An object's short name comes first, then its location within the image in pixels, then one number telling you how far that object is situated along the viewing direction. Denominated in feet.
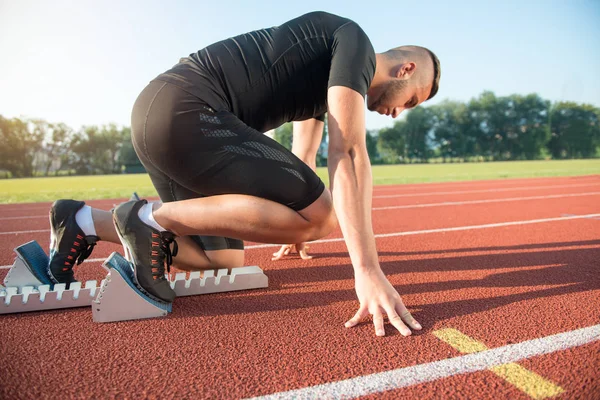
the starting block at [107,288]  6.73
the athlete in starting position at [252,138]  6.43
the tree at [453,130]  197.52
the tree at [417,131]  192.85
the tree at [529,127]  190.19
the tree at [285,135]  97.24
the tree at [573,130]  182.70
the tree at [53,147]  123.24
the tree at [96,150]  133.49
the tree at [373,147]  159.46
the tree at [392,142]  190.49
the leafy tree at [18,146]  114.87
